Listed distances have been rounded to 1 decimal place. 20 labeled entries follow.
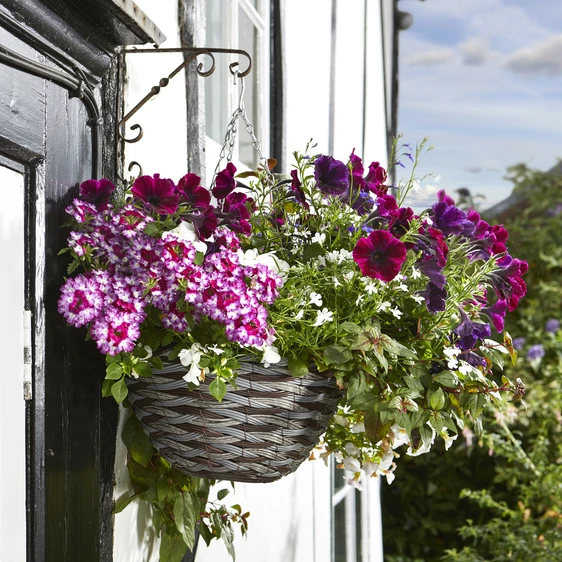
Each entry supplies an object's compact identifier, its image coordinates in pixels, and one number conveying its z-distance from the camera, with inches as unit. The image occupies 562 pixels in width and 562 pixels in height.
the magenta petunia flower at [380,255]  95.6
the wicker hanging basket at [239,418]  98.0
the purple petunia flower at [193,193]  98.4
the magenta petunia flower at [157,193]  96.7
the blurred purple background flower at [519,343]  327.1
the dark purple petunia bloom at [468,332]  101.3
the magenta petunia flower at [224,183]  102.1
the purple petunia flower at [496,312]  105.2
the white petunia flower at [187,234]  95.6
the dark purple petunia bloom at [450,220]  101.9
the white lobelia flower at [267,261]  96.1
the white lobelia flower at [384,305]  99.0
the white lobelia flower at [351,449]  110.5
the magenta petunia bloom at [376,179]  103.5
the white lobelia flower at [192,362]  95.3
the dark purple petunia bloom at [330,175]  99.8
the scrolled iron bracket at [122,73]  104.8
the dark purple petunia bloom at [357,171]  102.8
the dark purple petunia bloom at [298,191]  102.8
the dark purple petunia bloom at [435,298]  98.9
